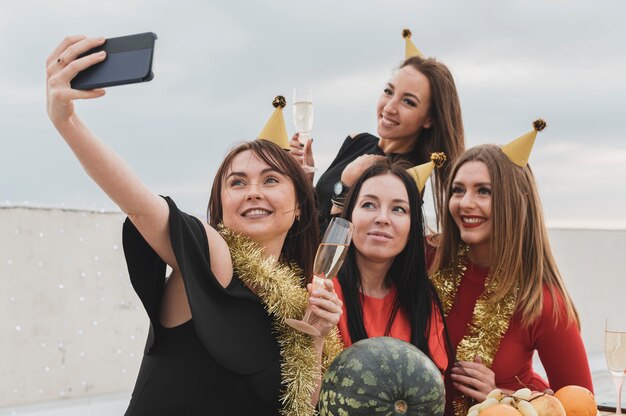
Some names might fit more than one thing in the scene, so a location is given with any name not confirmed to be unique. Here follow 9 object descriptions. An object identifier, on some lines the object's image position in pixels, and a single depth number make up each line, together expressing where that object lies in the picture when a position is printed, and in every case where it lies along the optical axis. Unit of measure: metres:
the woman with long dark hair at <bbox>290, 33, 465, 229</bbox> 3.98
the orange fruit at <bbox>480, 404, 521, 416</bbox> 1.94
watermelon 1.85
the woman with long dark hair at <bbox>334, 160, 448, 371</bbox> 2.60
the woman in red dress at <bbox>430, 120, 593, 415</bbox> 2.93
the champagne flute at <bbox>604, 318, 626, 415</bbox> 2.70
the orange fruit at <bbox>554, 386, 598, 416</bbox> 2.18
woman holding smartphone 1.85
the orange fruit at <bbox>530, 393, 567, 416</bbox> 2.05
